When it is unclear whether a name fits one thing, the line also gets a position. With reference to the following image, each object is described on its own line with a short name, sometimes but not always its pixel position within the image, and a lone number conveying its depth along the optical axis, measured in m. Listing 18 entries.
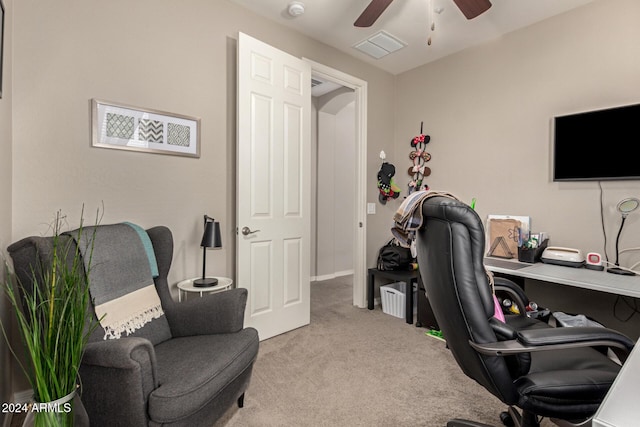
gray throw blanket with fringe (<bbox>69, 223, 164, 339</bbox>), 1.51
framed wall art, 1.95
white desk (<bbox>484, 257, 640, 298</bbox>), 1.82
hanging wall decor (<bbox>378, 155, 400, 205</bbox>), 3.65
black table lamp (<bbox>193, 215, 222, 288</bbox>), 2.17
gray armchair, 1.16
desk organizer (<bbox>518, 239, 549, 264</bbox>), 2.51
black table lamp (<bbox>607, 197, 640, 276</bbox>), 2.19
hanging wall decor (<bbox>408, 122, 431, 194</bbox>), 3.51
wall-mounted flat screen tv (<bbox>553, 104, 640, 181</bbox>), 2.25
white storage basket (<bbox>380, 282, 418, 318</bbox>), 3.17
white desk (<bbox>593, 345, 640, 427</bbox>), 0.58
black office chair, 1.06
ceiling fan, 1.93
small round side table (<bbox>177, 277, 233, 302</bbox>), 2.10
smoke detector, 2.50
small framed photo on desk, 2.72
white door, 2.48
